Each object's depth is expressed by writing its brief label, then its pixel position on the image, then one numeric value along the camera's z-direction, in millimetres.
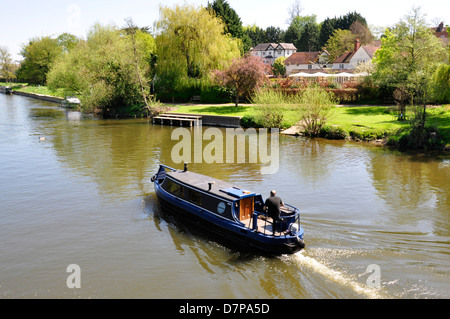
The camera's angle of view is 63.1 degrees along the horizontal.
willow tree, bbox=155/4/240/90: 48375
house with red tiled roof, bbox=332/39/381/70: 71188
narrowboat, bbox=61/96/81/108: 61250
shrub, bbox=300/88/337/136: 31422
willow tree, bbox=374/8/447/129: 32250
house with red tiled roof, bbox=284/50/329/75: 88875
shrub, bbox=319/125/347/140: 31447
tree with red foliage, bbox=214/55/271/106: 41531
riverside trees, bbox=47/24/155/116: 47781
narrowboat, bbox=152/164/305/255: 12344
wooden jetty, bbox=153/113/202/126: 41031
